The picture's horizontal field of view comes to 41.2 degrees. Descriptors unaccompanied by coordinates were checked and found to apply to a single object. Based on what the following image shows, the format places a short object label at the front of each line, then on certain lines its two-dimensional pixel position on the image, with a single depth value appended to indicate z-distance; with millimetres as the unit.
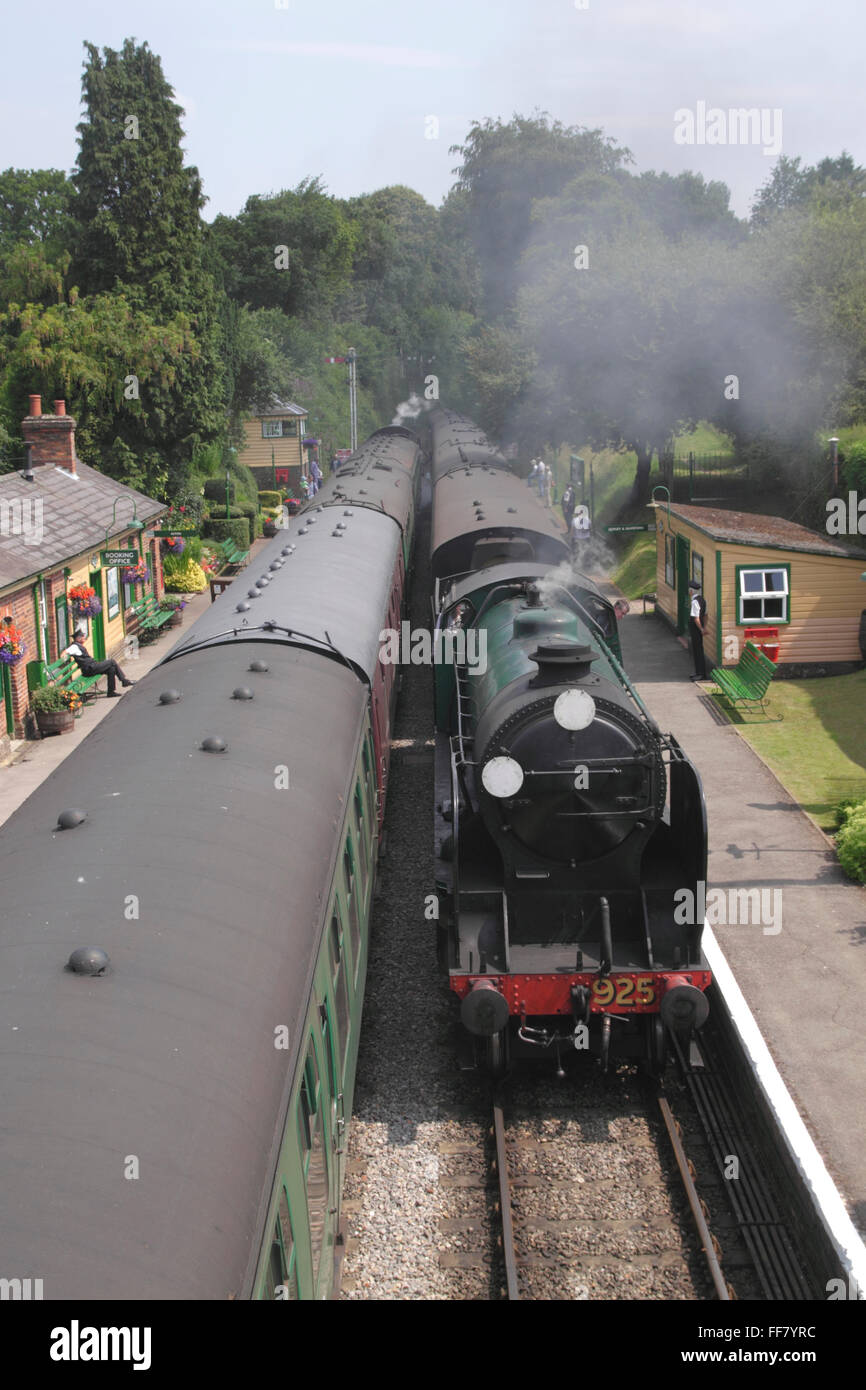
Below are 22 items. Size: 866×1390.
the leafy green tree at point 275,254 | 62875
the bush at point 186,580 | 28531
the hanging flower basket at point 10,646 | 16266
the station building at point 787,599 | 19391
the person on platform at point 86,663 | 19078
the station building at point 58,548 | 17391
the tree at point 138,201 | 36438
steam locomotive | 8414
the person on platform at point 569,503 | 34000
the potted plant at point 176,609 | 25672
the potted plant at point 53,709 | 17531
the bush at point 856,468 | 23203
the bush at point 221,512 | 36594
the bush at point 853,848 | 12039
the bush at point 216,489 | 38938
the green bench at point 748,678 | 17705
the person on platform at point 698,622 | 19953
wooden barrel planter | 17562
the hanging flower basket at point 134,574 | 23172
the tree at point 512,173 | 64250
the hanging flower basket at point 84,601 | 19359
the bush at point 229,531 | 35375
